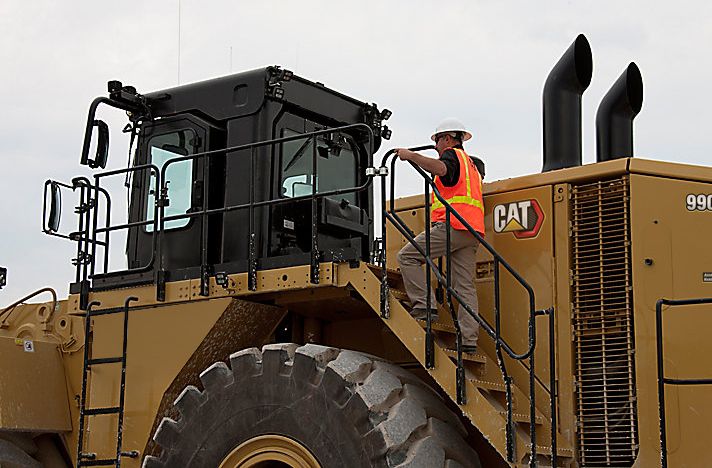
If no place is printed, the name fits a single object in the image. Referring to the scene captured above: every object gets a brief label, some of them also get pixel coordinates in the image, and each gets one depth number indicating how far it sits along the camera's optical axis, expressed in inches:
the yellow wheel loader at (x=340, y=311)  281.3
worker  302.1
